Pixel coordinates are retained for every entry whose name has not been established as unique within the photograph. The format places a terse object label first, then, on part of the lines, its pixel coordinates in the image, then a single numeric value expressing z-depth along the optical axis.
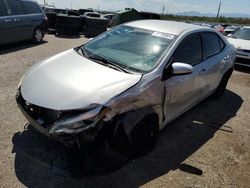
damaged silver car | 2.07
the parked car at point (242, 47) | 6.68
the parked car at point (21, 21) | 6.56
